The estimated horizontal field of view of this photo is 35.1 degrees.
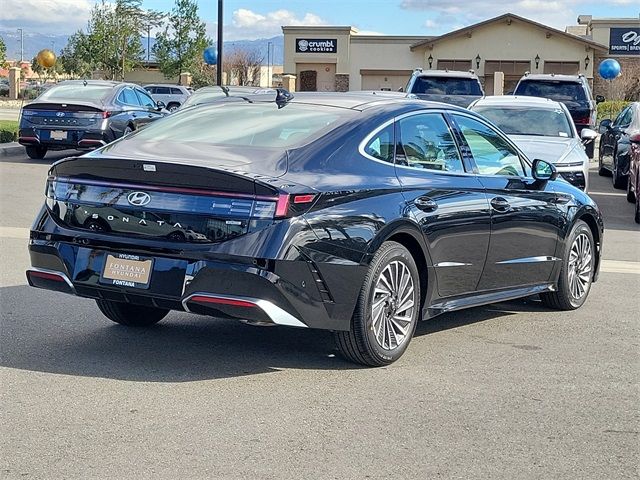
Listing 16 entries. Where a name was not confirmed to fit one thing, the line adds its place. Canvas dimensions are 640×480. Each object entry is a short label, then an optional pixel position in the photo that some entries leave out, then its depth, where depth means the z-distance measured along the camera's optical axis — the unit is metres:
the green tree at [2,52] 49.72
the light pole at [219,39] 29.17
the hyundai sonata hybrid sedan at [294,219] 5.43
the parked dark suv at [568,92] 21.53
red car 13.61
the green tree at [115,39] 55.47
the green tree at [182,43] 58.47
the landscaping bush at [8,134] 22.47
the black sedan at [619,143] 17.91
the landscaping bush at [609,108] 39.87
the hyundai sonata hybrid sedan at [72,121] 18.80
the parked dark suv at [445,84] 23.06
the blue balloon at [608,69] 44.16
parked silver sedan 12.64
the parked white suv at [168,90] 42.75
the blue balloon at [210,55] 48.04
